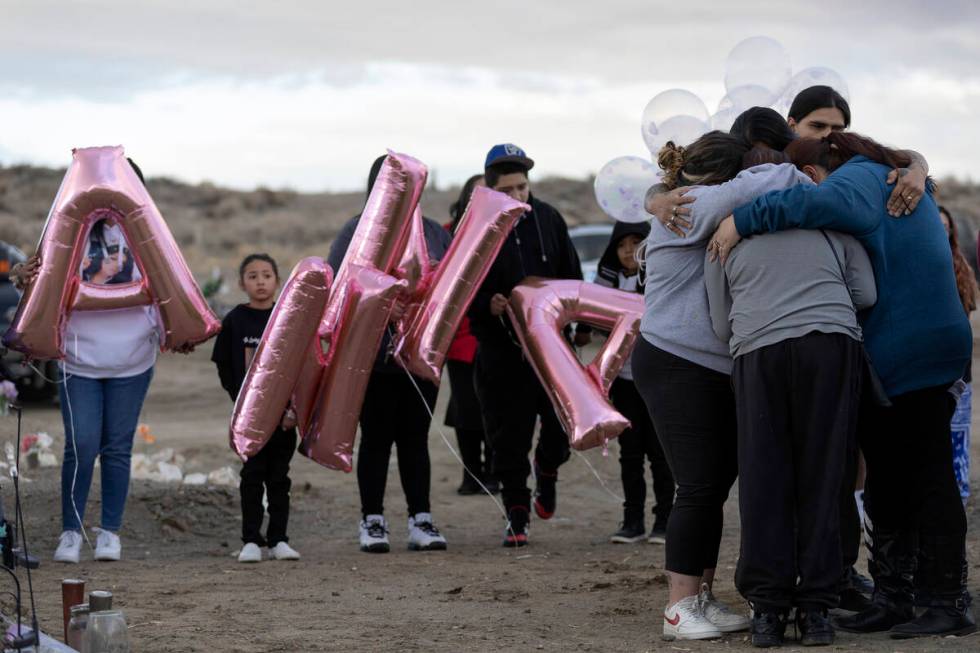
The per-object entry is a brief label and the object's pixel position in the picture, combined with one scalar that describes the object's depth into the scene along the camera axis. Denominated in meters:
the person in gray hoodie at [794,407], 9.48
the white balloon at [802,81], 14.98
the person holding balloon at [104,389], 14.68
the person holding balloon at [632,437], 15.92
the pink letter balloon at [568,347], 14.19
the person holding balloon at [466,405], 19.72
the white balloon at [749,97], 14.95
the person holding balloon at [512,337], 15.48
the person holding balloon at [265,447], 15.03
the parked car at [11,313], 30.37
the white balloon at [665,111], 15.36
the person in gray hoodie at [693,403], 10.12
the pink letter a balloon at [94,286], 14.26
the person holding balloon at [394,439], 15.31
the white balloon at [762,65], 15.33
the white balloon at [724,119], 14.89
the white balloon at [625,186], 15.47
